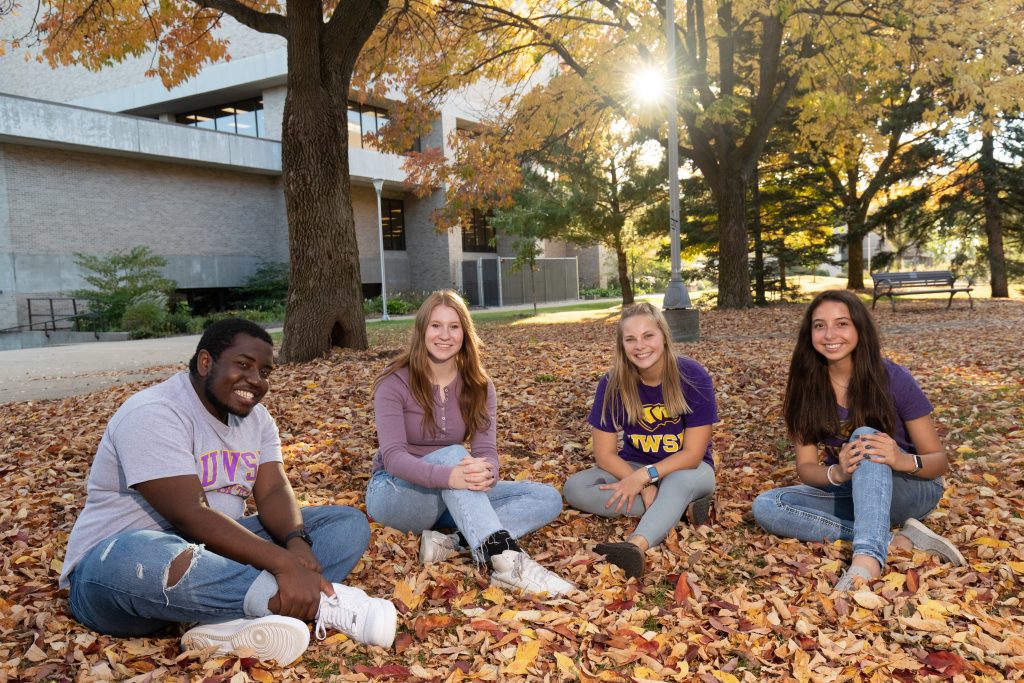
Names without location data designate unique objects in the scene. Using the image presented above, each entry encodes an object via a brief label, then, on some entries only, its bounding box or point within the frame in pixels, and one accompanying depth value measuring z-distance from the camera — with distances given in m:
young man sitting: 2.78
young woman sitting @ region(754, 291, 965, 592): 3.61
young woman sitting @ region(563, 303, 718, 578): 4.05
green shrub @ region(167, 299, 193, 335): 23.05
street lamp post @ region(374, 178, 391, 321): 26.02
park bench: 17.56
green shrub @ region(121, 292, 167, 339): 22.30
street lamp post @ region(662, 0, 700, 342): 13.23
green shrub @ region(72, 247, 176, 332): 23.38
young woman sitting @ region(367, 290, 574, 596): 3.81
